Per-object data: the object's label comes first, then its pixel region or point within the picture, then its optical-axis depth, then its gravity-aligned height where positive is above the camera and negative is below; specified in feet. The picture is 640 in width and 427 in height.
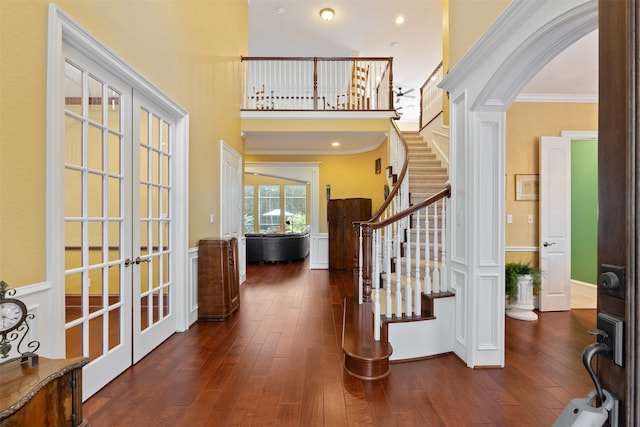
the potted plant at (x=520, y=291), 12.68 -3.23
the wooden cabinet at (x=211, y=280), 11.84 -2.60
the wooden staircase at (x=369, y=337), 7.72 -3.59
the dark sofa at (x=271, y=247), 25.30 -2.80
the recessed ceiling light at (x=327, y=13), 20.95 +13.97
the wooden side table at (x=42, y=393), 3.41 -2.18
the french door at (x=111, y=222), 6.48 -0.22
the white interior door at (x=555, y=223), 13.65 -0.42
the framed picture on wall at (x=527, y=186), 13.97 +1.27
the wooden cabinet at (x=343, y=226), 21.47 -0.88
